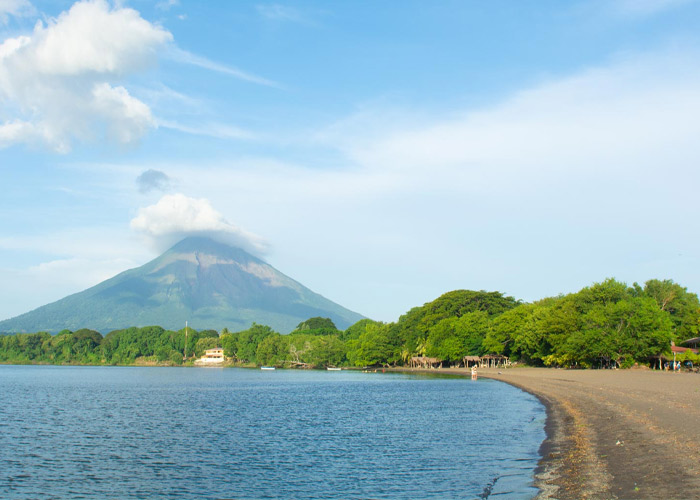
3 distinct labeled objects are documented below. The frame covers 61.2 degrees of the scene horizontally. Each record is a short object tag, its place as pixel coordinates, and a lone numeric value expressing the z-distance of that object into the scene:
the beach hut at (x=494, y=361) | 109.25
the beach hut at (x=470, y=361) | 112.42
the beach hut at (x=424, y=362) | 121.91
